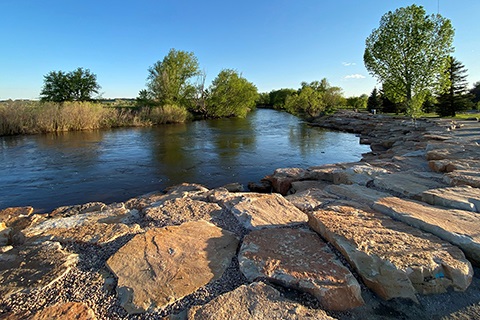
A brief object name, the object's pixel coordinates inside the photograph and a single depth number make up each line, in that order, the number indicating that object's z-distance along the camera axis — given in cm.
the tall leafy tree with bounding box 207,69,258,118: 3975
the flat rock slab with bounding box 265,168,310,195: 656
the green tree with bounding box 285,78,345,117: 3588
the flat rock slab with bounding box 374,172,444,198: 382
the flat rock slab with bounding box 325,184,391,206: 364
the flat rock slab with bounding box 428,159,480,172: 484
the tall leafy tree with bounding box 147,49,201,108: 3556
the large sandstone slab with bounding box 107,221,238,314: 183
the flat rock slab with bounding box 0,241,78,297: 195
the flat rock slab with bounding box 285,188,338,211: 353
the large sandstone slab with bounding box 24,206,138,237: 312
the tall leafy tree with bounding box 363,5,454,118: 1902
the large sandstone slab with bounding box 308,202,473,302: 186
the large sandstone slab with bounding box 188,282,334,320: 159
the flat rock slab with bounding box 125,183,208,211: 429
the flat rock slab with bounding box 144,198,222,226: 322
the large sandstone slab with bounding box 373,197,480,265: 220
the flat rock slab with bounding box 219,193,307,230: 293
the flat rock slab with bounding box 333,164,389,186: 486
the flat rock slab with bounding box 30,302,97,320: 162
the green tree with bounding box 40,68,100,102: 3675
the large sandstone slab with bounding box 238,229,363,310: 178
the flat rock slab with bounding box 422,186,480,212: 301
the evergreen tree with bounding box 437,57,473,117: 2289
